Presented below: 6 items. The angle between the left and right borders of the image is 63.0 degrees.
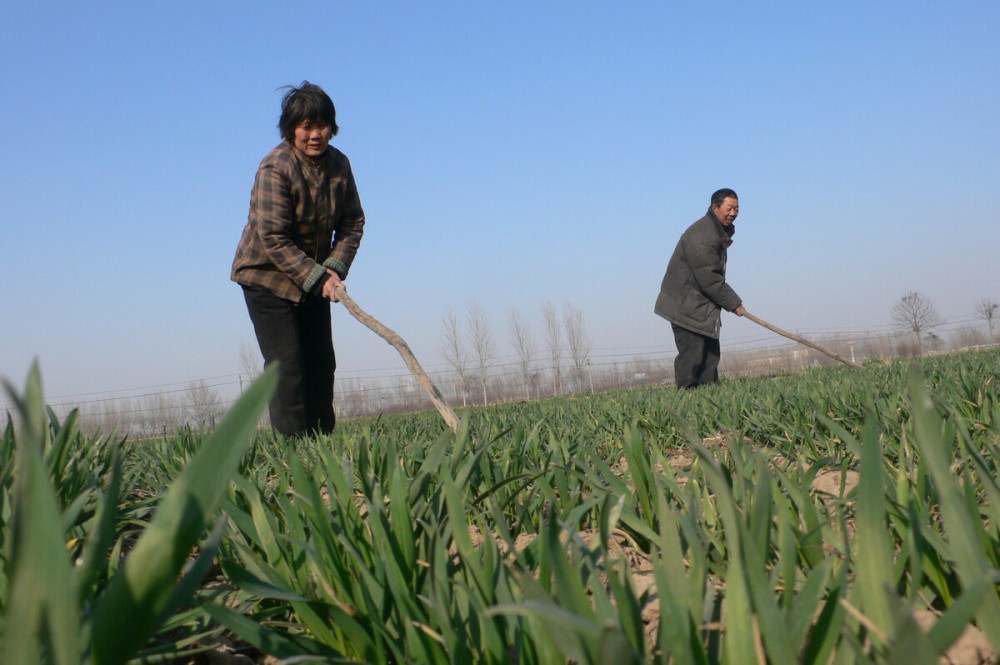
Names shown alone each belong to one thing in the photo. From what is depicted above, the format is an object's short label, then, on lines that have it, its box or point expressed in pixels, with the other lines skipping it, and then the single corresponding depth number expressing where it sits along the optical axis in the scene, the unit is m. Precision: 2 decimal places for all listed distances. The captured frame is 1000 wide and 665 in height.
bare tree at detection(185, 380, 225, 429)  31.94
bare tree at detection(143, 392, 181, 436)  31.53
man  7.95
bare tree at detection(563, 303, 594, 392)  39.09
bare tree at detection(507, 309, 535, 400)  36.34
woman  4.38
